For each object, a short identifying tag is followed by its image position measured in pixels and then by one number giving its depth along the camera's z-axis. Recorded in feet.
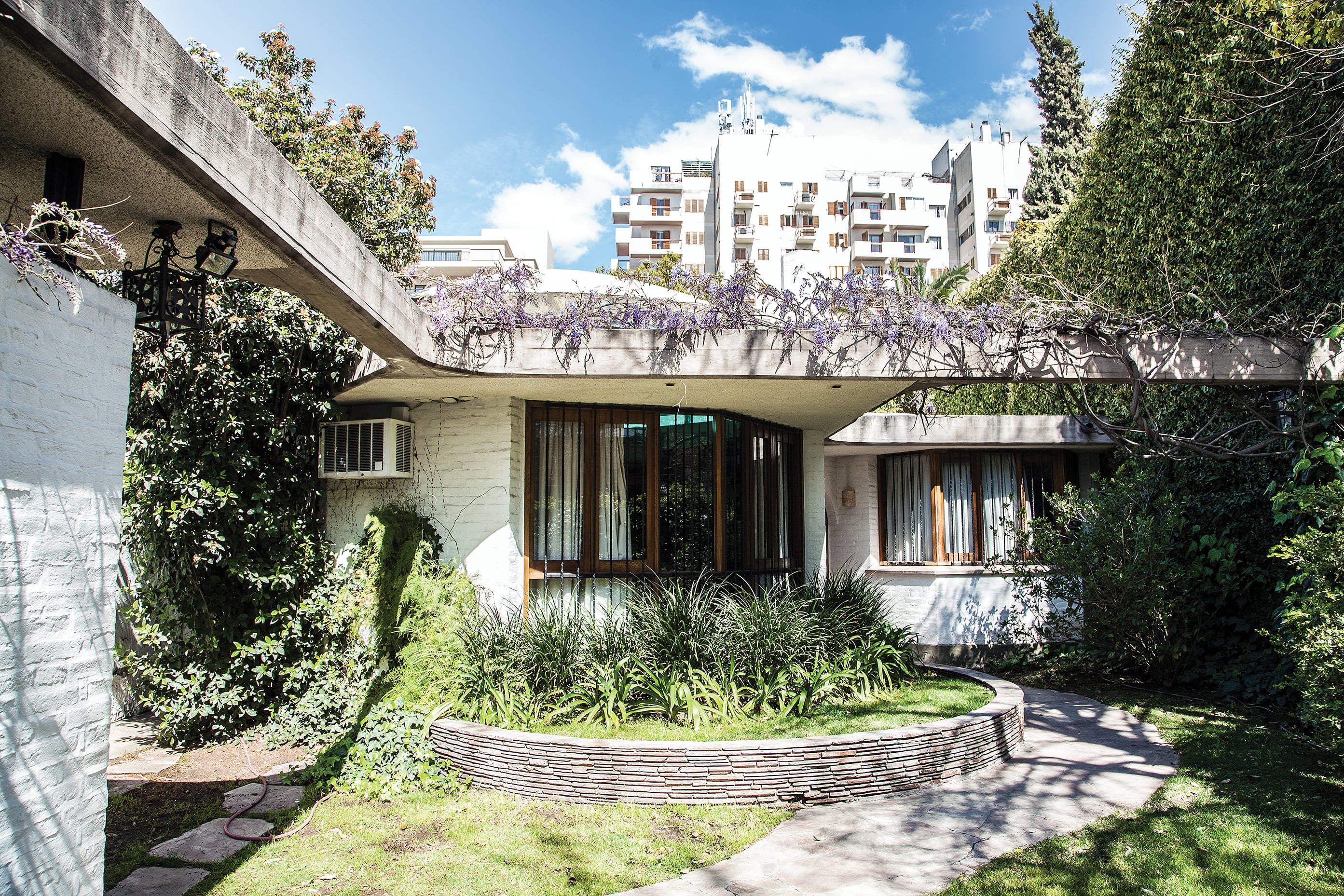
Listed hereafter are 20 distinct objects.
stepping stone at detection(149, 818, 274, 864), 13.11
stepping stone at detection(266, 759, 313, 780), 17.38
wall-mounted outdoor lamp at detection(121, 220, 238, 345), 11.71
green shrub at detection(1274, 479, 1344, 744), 14.21
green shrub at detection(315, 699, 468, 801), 15.81
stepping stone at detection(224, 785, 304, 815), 15.30
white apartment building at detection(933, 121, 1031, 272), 148.15
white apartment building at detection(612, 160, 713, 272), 168.25
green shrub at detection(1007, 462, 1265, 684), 23.41
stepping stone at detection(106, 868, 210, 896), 11.77
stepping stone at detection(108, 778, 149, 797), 16.55
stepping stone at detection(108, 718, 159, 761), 20.03
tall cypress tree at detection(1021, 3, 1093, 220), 77.20
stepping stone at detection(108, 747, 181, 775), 18.10
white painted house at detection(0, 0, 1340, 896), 8.39
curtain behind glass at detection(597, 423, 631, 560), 22.56
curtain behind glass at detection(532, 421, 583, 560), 21.97
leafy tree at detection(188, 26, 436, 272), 32.32
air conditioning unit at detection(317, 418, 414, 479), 21.63
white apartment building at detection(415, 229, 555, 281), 147.54
